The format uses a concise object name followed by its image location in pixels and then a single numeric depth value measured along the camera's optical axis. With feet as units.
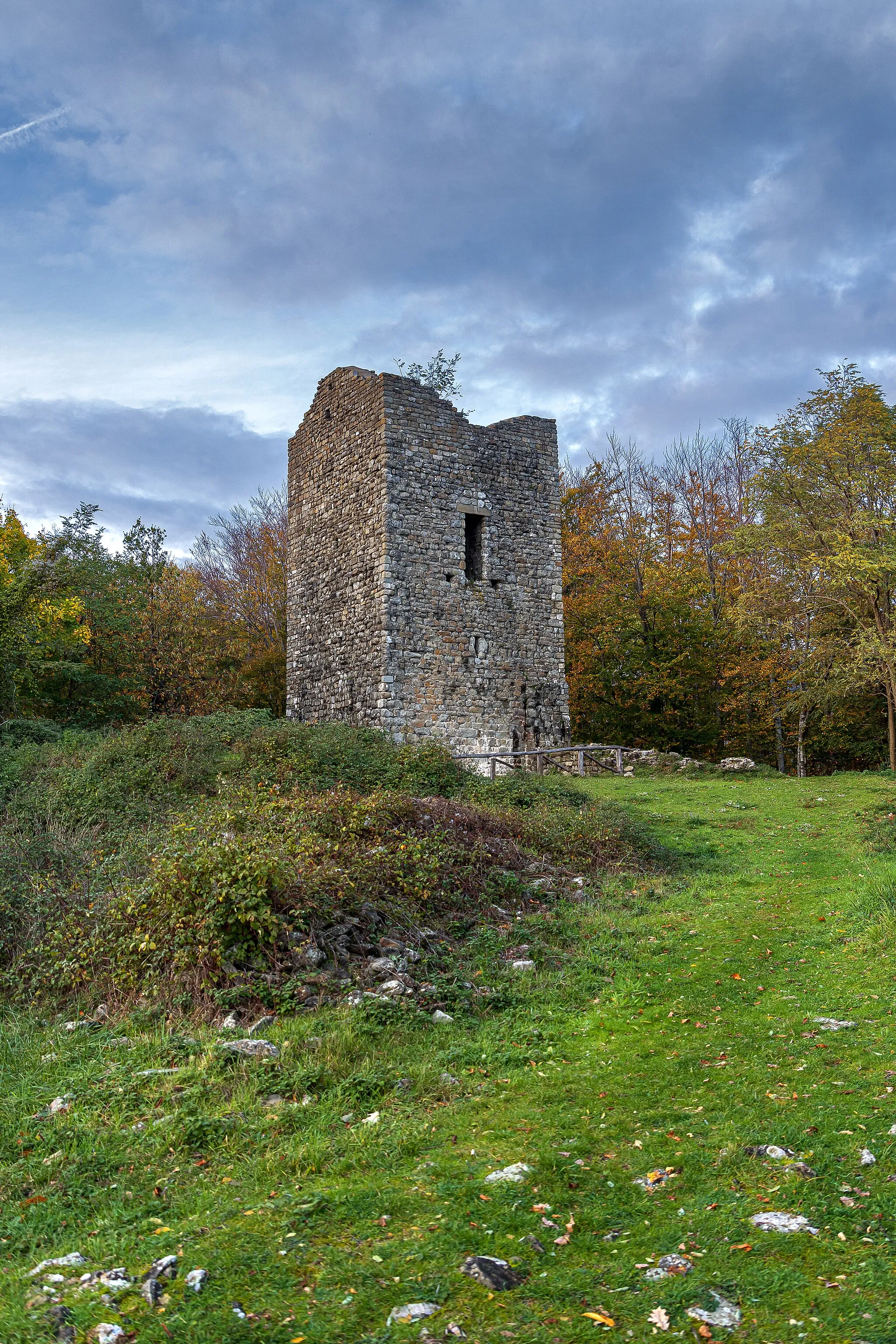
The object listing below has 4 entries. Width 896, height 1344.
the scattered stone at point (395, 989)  19.36
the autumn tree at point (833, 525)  68.23
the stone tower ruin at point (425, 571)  56.34
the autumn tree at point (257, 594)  93.56
